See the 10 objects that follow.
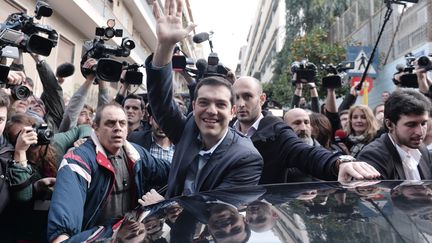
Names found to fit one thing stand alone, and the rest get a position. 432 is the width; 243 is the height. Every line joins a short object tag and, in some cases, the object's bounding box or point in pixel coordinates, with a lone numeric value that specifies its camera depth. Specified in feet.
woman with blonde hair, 15.30
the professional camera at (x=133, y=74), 15.35
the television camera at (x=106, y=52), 12.46
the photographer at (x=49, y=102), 13.41
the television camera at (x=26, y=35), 11.02
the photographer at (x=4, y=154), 8.50
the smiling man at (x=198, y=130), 7.11
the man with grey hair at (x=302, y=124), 13.66
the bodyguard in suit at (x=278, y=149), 6.69
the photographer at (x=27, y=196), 8.73
